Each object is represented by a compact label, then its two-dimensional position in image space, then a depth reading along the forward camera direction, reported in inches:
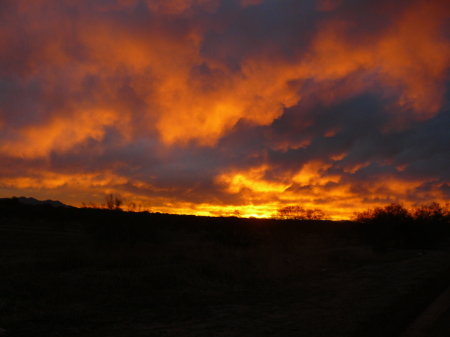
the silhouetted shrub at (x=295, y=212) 1760.8
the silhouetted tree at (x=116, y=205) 1178.6
